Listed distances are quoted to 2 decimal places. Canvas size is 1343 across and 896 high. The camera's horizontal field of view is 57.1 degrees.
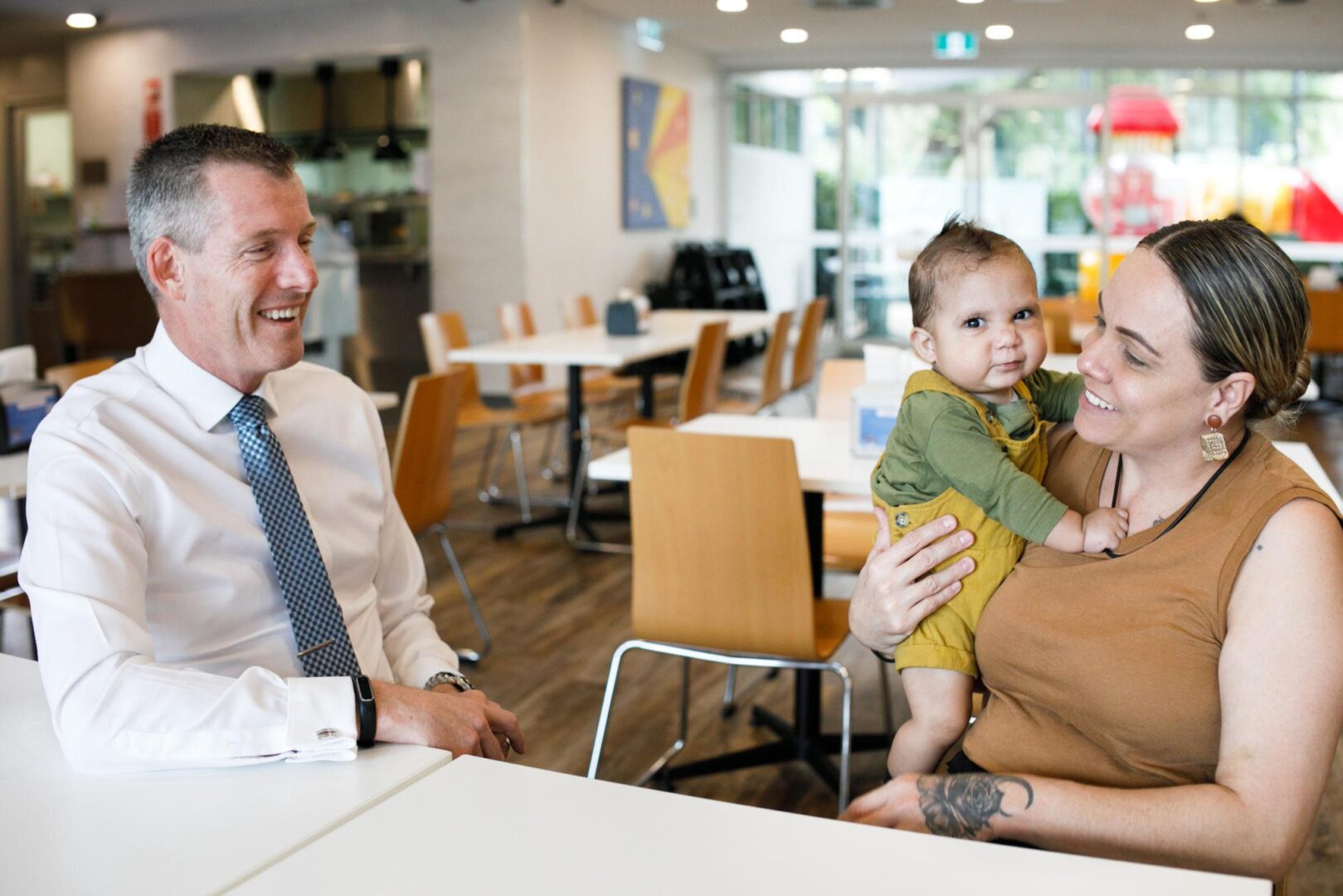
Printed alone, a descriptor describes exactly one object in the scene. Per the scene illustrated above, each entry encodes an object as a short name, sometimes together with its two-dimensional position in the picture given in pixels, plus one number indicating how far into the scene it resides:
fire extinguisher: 10.57
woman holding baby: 1.24
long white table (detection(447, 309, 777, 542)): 5.27
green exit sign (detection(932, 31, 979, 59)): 11.59
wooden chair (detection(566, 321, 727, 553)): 5.16
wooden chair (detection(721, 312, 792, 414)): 5.91
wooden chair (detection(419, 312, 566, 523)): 5.62
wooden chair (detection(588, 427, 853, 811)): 2.51
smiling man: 1.31
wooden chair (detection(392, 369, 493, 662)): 3.49
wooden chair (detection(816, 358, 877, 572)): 3.29
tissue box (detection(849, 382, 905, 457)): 2.86
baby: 1.63
